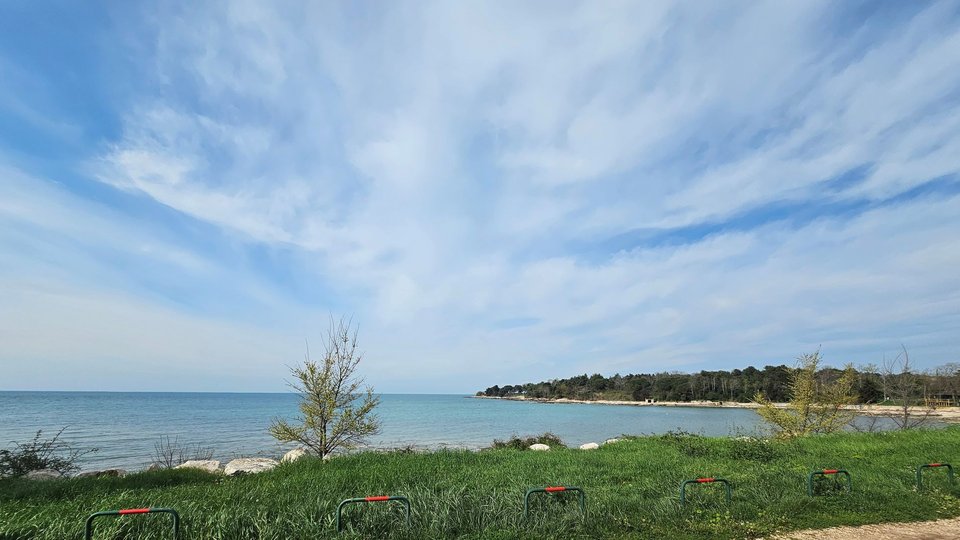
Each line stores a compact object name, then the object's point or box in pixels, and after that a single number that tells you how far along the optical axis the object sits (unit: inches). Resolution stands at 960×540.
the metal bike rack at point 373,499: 260.5
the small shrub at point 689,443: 632.9
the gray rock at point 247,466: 593.7
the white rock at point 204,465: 615.1
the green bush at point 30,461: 527.2
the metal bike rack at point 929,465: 406.7
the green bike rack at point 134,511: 217.0
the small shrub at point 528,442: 864.7
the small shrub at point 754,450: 589.3
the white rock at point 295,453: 662.3
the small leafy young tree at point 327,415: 701.3
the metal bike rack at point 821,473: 366.9
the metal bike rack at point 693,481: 336.9
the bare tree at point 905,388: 1124.5
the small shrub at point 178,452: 949.2
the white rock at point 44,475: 500.5
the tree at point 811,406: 954.7
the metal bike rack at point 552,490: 294.7
